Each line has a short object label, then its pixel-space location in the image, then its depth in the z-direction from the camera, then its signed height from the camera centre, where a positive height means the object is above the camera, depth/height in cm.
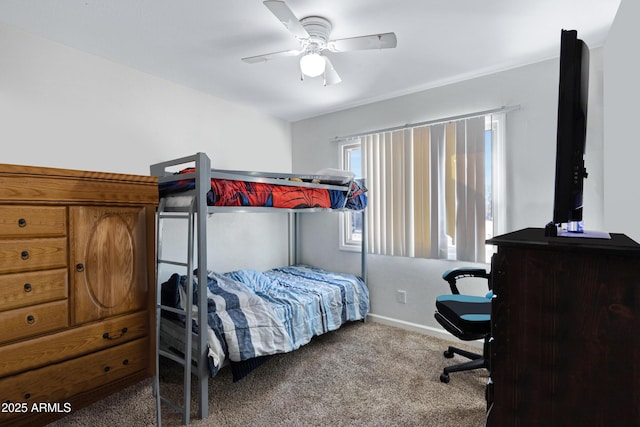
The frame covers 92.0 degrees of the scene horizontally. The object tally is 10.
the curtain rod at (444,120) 246 +85
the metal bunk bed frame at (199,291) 175 -43
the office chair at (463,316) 185 -62
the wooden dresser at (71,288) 122 -31
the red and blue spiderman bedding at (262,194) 190 +17
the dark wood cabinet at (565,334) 77 -32
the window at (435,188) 258 +26
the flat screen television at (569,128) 97 +28
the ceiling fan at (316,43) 164 +100
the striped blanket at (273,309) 195 -70
